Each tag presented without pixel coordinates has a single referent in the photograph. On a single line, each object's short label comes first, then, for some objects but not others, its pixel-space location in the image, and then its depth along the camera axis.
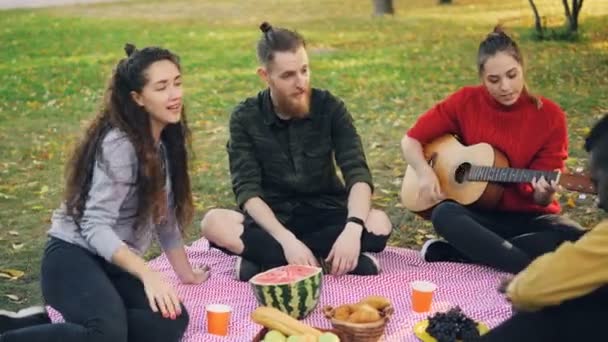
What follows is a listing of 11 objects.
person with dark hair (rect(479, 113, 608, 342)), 3.12
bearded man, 4.91
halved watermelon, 4.28
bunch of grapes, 3.91
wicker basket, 3.94
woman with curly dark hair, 4.01
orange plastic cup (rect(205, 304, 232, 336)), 4.23
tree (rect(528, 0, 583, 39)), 14.33
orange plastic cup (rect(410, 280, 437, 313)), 4.45
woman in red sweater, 4.88
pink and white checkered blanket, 4.37
